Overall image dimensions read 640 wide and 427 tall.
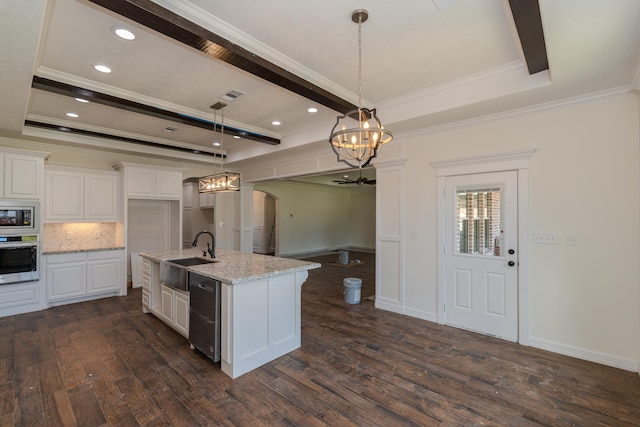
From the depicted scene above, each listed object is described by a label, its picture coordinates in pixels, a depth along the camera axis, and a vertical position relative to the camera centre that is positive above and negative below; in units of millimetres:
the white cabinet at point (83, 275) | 4801 -1041
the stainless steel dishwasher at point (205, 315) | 2883 -1023
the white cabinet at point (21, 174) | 4332 +594
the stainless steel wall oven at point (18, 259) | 4301 -671
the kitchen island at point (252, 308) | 2771 -981
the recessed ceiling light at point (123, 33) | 2404 +1492
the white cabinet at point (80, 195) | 4992 +330
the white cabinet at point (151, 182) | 5656 +642
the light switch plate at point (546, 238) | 3285 -266
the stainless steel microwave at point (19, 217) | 4312 -48
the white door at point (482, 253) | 3553 -493
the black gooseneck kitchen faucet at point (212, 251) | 3970 -496
